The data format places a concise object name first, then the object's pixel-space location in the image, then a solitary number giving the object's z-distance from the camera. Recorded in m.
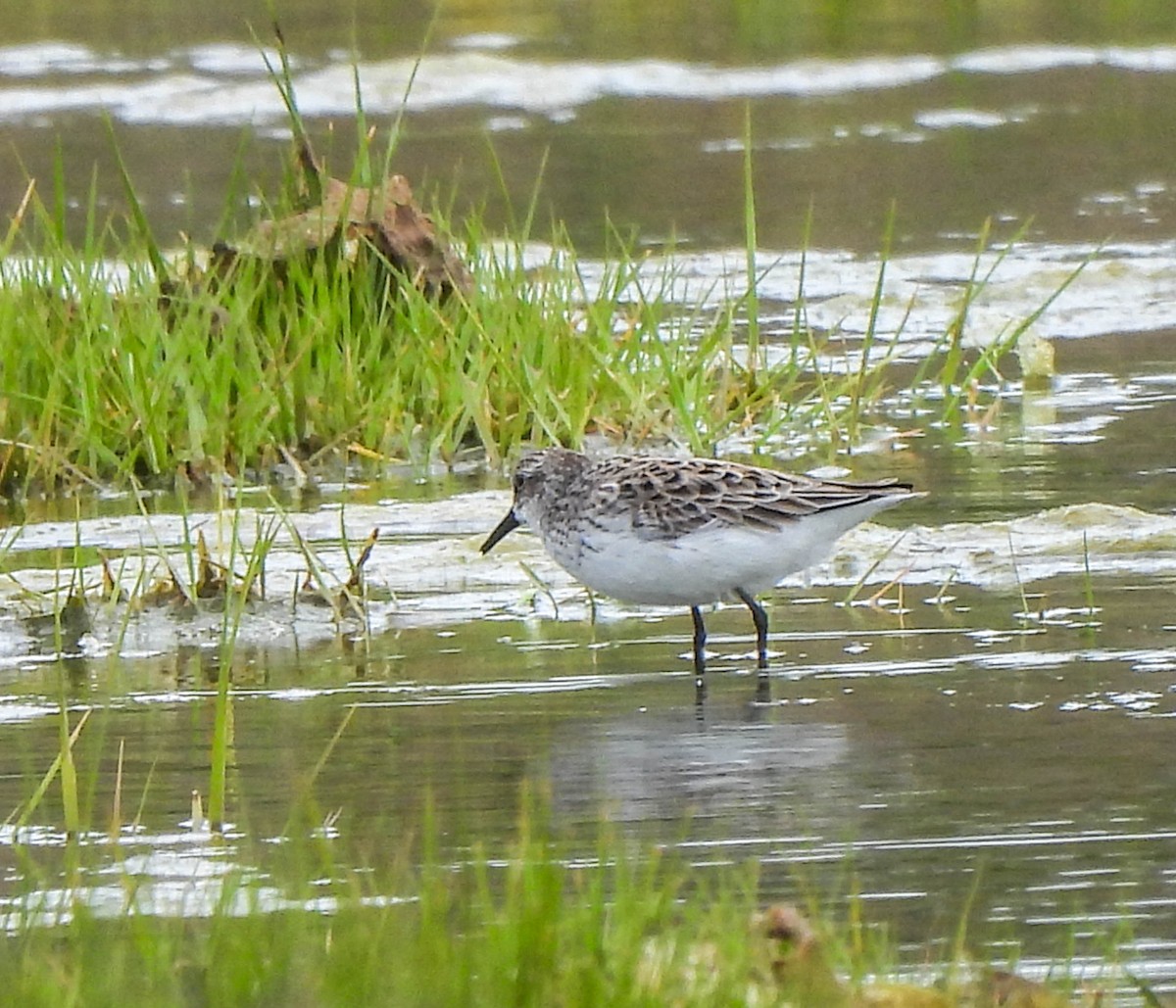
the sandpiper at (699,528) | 12.88
